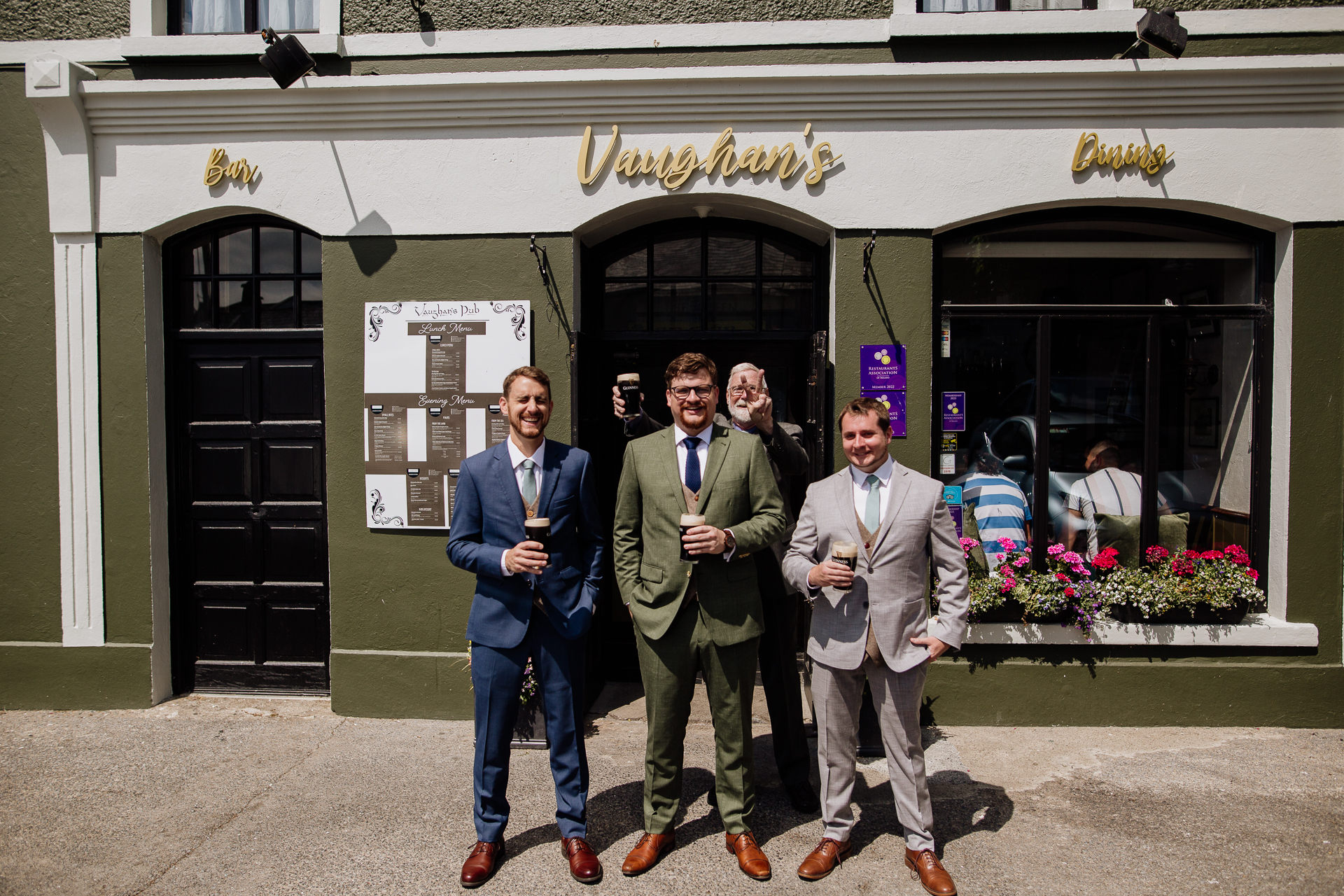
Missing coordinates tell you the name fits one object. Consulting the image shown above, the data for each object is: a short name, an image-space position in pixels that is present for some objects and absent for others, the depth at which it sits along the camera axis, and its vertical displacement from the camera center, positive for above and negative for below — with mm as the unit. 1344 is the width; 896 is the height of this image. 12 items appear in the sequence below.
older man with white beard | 3902 -1110
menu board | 5152 +198
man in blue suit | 3404 -839
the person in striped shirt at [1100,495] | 5293 -492
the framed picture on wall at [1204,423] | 5297 +17
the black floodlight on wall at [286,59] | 4836 +2360
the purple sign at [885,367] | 5039 +389
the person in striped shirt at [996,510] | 5211 -590
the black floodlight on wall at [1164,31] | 4641 +2441
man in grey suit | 3270 -825
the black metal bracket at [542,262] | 5091 +1103
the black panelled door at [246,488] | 5531 -474
